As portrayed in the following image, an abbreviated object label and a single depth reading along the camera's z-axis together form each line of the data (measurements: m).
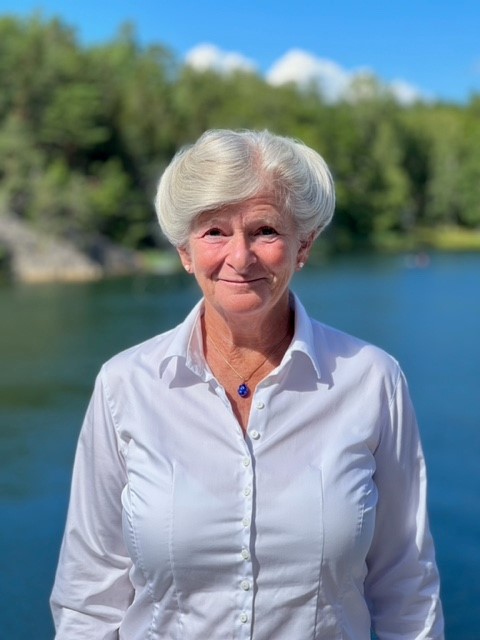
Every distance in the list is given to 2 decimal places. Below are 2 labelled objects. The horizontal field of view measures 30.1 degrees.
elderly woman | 1.36
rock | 29.66
